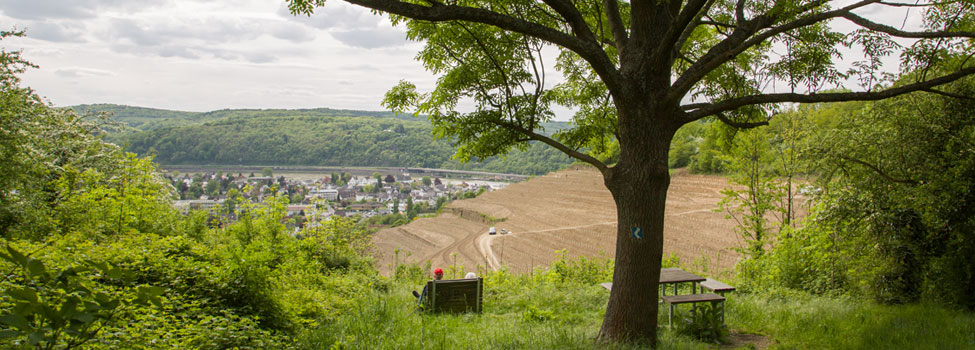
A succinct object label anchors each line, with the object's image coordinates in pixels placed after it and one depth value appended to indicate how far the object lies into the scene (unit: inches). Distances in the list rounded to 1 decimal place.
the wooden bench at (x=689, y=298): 231.3
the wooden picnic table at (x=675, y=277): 262.5
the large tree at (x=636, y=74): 205.3
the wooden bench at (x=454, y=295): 310.0
